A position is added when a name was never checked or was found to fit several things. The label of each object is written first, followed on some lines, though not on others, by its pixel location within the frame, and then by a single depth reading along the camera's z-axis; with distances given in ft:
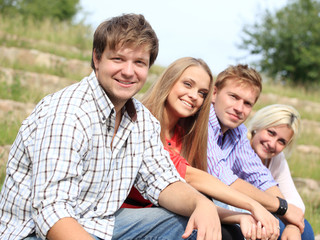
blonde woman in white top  11.68
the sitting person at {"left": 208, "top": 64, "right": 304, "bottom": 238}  10.47
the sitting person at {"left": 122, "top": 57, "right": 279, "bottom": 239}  9.49
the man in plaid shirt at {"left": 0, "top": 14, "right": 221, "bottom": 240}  5.70
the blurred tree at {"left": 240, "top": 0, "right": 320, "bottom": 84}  59.72
